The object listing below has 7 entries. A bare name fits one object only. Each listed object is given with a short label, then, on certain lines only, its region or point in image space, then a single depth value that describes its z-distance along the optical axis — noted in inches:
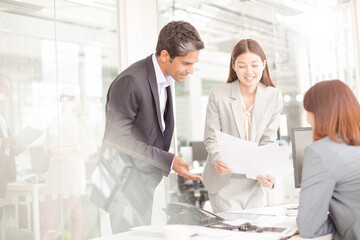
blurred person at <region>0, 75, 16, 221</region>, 103.0
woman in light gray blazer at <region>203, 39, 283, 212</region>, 89.3
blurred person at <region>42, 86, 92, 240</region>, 111.7
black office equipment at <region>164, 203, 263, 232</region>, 65.6
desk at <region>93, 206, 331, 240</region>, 59.2
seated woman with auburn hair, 57.5
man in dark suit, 75.7
